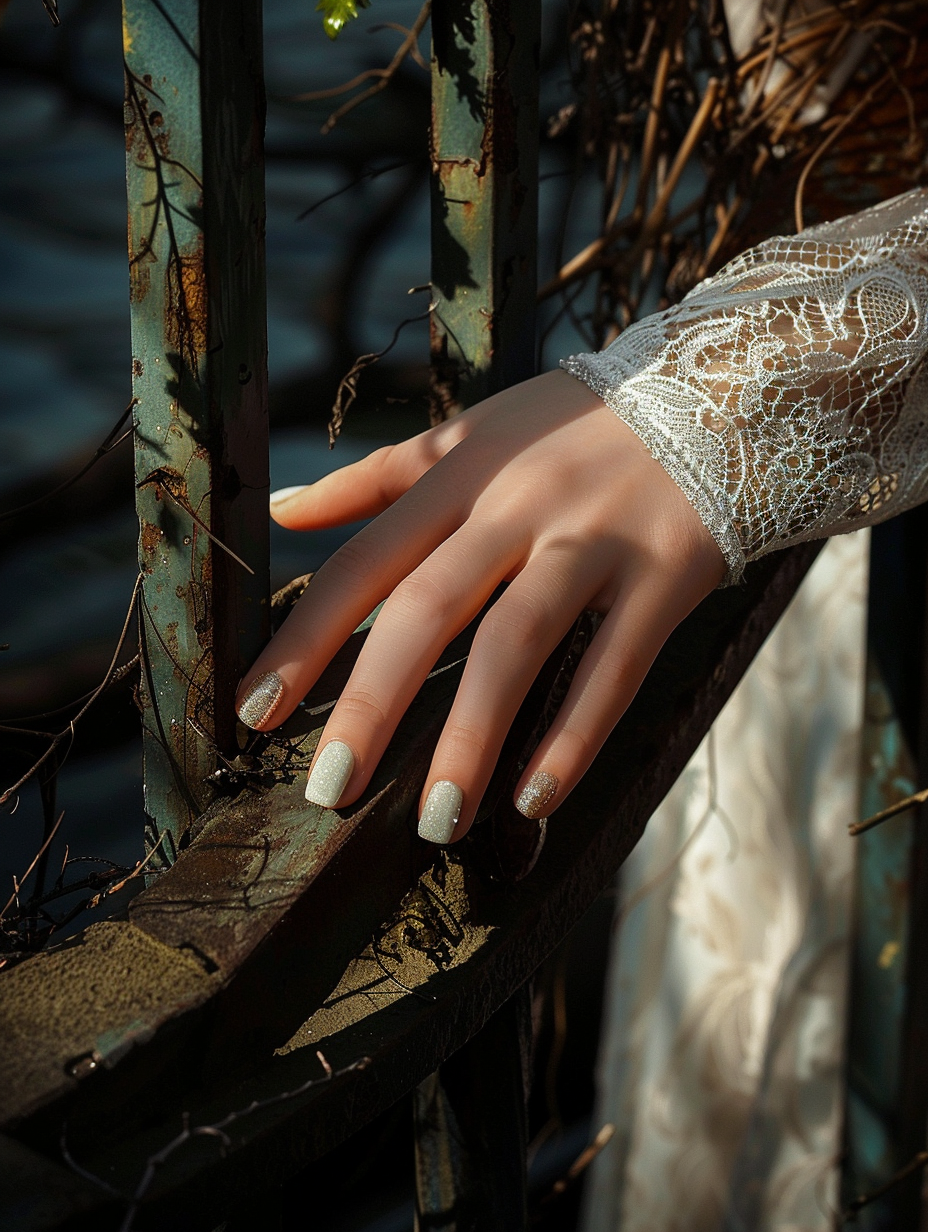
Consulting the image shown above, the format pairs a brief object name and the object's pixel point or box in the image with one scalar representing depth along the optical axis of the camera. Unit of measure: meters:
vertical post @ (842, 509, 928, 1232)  1.07
